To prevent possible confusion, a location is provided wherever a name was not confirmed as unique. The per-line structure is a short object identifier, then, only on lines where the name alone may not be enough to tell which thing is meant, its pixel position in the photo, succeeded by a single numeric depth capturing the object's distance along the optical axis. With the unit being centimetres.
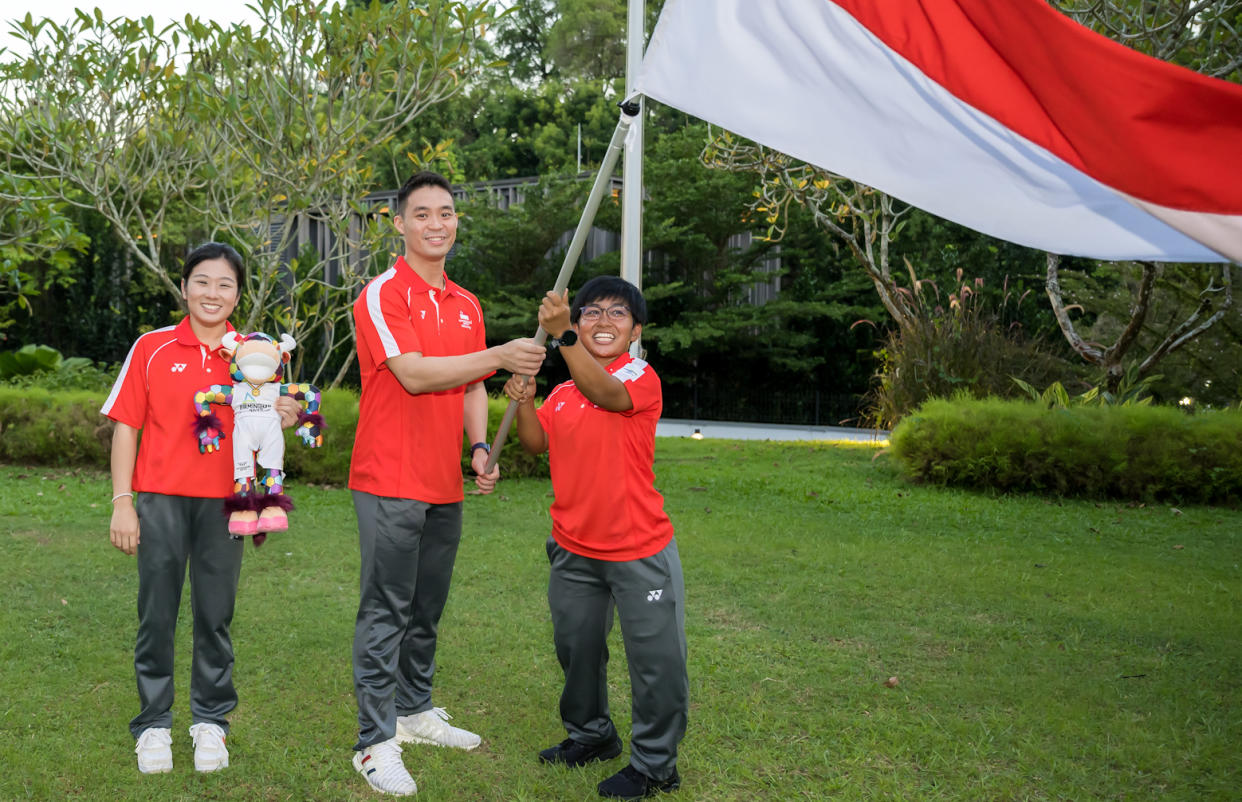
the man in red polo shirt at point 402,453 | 373
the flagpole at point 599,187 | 307
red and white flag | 307
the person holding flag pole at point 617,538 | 360
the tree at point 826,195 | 1548
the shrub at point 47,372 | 1450
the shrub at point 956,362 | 1365
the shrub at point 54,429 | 1177
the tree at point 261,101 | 1051
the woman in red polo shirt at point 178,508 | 379
